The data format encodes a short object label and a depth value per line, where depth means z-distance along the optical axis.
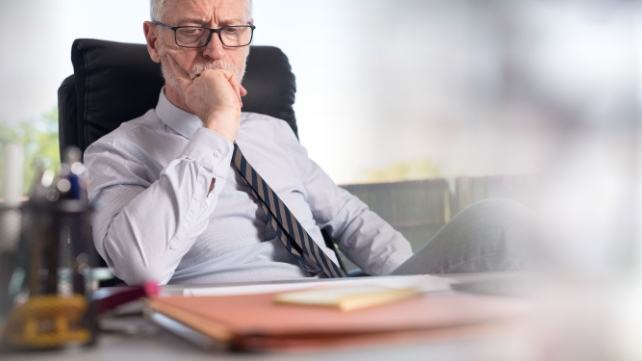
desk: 0.39
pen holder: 0.41
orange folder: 0.40
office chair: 1.29
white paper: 0.61
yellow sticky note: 0.47
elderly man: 0.98
